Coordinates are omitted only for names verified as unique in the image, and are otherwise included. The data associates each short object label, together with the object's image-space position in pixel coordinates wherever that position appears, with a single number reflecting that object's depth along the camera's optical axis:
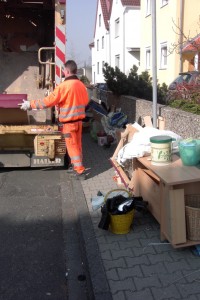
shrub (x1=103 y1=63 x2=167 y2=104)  9.45
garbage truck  5.74
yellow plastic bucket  3.67
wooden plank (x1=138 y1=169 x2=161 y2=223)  3.70
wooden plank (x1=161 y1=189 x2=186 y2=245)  3.19
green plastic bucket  3.41
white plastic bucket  3.53
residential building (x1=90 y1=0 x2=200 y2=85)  16.00
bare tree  6.51
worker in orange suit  5.29
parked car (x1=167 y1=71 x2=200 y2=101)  6.31
